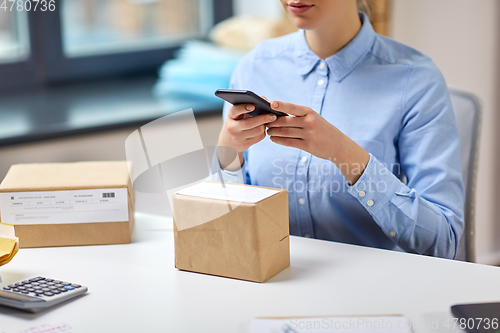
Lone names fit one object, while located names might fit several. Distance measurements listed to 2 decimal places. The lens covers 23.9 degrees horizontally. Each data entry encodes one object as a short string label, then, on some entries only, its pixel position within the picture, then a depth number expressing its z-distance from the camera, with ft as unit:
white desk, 5.17
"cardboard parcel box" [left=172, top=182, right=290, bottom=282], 5.42
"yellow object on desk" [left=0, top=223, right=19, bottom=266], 5.58
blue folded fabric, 8.50
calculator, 5.21
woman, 5.88
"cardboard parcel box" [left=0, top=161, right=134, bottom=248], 5.90
